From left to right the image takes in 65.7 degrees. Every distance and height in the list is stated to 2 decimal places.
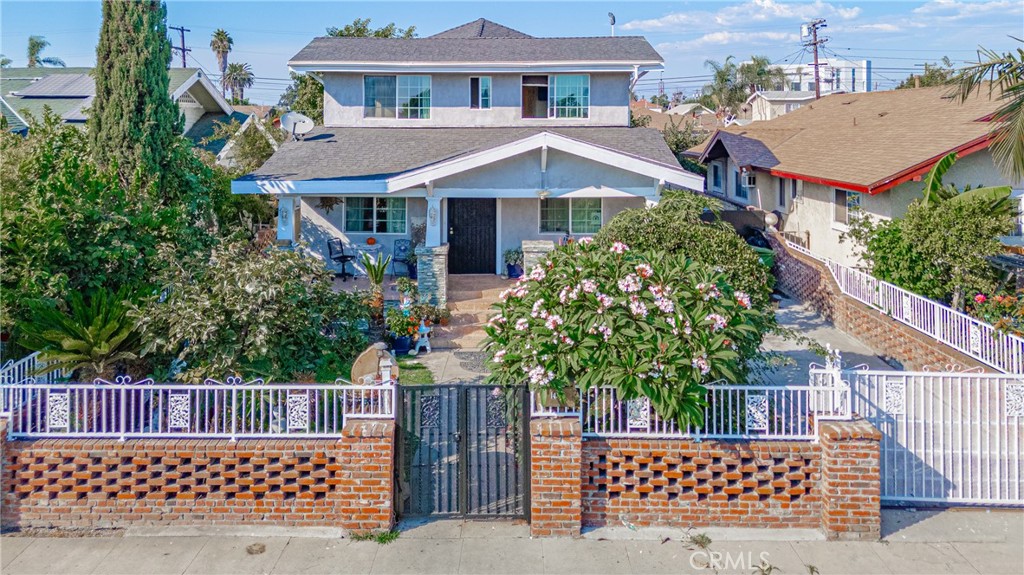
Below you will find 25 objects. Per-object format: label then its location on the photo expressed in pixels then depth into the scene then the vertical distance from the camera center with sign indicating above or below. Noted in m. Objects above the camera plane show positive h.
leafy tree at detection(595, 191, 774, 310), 11.55 +0.66
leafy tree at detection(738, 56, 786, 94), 71.19 +19.27
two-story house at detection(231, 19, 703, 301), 17.31 +3.19
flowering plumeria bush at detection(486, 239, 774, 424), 7.60 -0.43
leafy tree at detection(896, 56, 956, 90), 45.97 +12.75
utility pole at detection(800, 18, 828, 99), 49.28 +16.19
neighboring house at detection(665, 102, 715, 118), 69.25 +16.47
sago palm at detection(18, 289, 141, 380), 8.77 -0.54
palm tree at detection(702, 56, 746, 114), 72.25 +18.21
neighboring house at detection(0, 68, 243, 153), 27.94 +7.22
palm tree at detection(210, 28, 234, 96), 79.62 +24.67
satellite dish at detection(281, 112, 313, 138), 21.06 +4.36
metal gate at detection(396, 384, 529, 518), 8.07 -1.68
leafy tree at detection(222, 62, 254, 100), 90.69 +25.05
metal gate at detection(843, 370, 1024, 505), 8.25 -1.70
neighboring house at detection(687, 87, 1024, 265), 17.25 +3.50
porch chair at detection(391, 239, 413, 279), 18.81 +0.89
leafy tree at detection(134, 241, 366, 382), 8.56 -0.31
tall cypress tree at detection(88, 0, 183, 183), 13.33 +3.45
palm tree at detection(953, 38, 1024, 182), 12.59 +3.21
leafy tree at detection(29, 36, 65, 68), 82.47 +26.15
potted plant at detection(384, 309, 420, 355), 14.22 -0.77
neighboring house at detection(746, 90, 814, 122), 58.34 +13.79
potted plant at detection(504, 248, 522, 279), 18.25 +0.57
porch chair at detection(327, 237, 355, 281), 18.73 +0.77
